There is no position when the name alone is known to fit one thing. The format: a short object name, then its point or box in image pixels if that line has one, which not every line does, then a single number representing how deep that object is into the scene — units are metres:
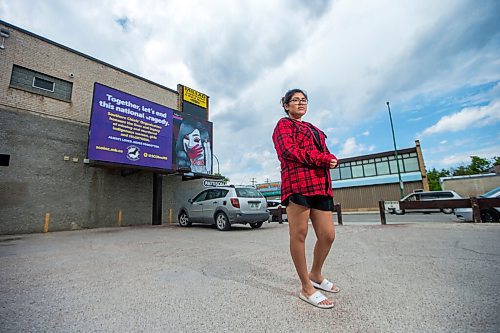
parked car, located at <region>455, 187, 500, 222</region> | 8.14
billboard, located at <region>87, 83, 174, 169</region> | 9.97
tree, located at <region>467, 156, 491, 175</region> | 37.00
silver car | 7.92
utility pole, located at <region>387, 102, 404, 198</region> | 25.34
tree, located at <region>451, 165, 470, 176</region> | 39.57
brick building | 9.26
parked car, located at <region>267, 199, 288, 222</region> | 14.46
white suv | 16.08
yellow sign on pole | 16.70
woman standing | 1.93
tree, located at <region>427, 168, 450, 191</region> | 39.06
